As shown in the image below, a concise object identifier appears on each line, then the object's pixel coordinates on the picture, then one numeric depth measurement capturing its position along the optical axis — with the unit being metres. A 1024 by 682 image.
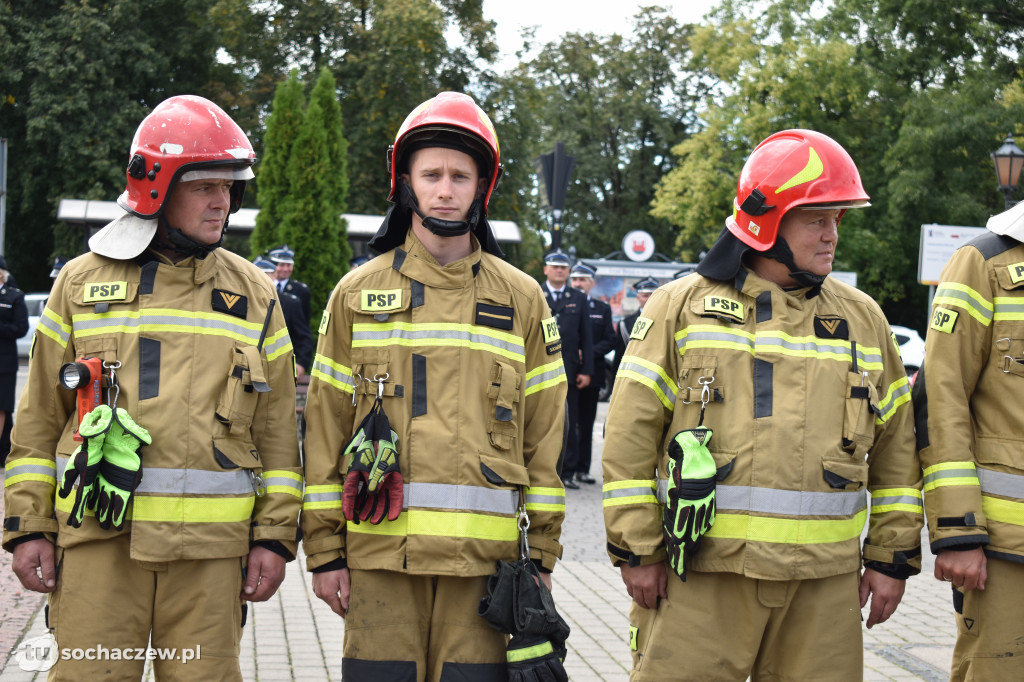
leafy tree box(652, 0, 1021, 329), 27.22
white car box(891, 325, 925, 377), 24.14
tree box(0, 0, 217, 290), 29.97
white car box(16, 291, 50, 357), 25.55
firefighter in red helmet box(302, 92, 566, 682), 3.43
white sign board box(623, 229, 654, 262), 29.66
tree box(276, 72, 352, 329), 15.83
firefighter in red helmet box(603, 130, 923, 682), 3.52
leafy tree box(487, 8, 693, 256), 49.25
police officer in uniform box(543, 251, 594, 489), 11.62
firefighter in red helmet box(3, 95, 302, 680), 3.37
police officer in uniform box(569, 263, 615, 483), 12.17
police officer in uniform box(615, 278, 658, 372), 13.20
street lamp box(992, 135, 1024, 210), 15.13
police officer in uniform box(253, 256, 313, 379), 11.57
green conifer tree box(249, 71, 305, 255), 16.06
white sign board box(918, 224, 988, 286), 17.92
